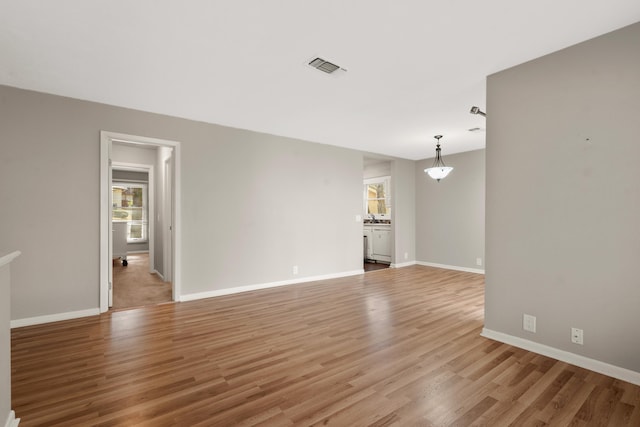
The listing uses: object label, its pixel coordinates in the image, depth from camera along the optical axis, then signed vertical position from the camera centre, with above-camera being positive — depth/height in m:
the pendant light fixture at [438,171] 5.43 +0.80
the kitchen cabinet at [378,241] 7.78 -0.70
